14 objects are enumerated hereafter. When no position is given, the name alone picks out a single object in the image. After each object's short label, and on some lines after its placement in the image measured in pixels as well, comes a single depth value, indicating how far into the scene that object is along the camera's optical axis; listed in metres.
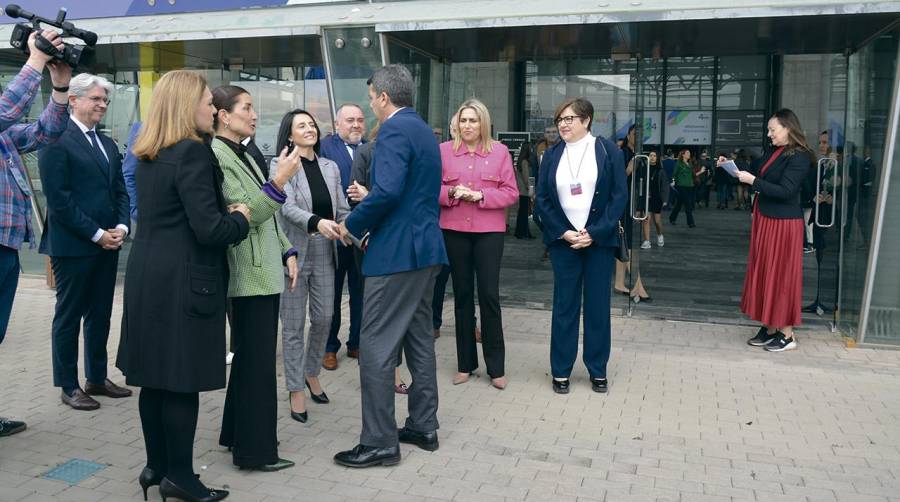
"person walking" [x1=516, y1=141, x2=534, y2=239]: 12.39
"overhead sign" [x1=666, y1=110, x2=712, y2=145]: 23.42
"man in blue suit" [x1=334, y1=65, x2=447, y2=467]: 4.20
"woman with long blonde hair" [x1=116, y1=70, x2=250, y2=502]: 3.54
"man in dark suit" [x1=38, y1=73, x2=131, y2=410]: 4.96
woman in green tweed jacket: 4.00
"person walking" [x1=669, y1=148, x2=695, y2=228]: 17.80
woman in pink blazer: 5.60
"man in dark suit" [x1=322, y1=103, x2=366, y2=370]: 6.04
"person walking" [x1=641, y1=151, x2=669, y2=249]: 10.32
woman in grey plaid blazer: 4.97
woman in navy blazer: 5.54
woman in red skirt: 6.62
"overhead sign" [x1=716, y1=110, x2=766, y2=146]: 23.80
